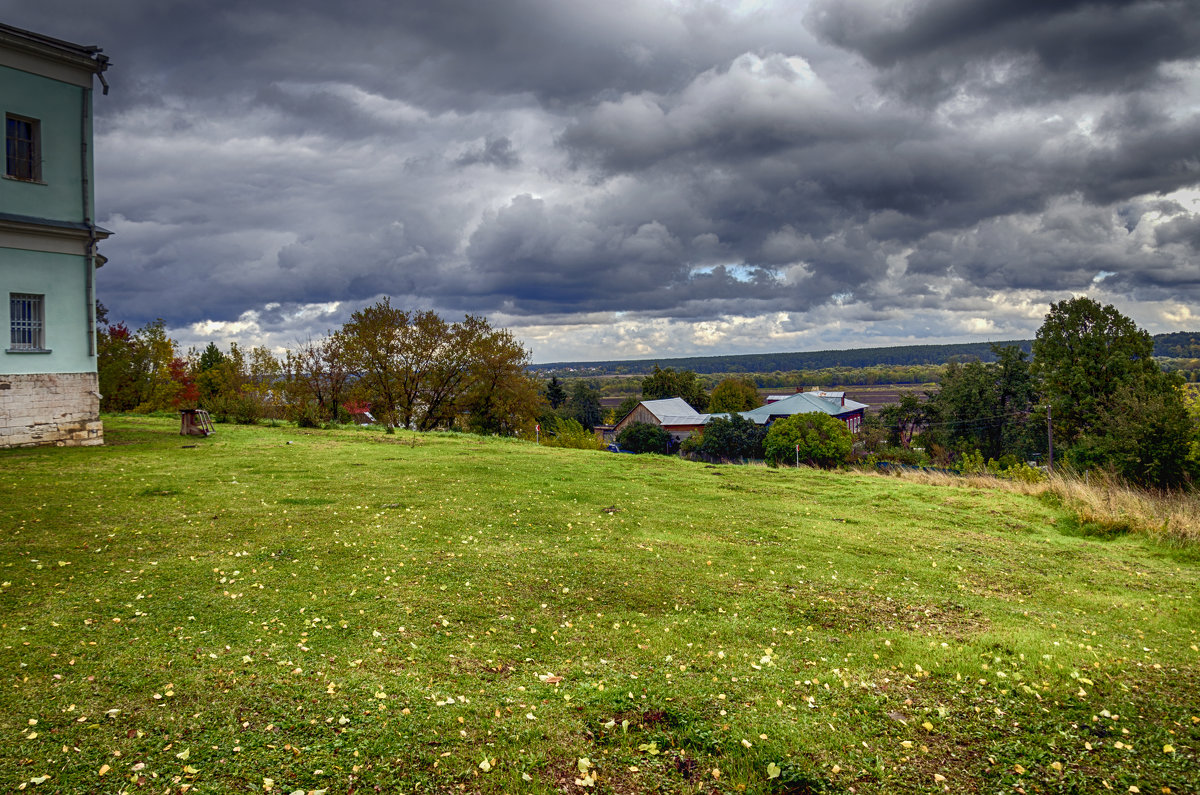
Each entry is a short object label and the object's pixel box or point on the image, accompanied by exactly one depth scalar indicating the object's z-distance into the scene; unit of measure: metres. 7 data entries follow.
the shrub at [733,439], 76.50
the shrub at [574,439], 42.58
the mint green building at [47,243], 19.64
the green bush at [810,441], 67.38
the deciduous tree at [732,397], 115.53
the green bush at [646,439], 84.94
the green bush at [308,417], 33.47
